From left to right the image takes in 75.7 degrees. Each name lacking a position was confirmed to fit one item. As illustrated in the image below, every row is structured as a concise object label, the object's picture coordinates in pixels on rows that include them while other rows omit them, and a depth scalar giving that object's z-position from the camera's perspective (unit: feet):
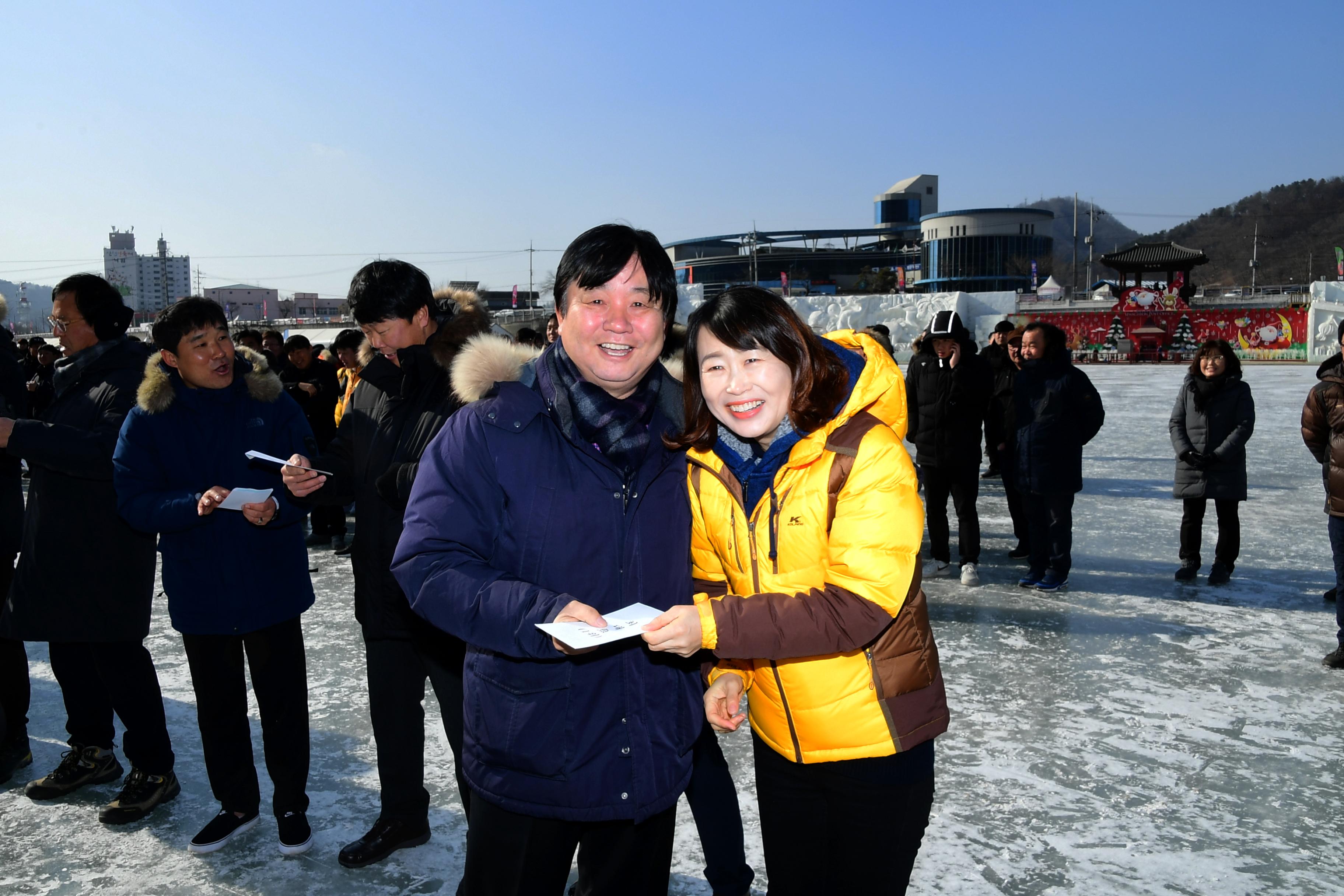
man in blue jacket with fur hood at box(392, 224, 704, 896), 5.03
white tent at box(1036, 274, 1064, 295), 165.07
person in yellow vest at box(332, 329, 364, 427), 21.44
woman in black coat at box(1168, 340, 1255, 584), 18.28
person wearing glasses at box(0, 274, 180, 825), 9.50
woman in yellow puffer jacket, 5.05
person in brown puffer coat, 14.08
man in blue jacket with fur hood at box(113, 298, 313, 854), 8.69
